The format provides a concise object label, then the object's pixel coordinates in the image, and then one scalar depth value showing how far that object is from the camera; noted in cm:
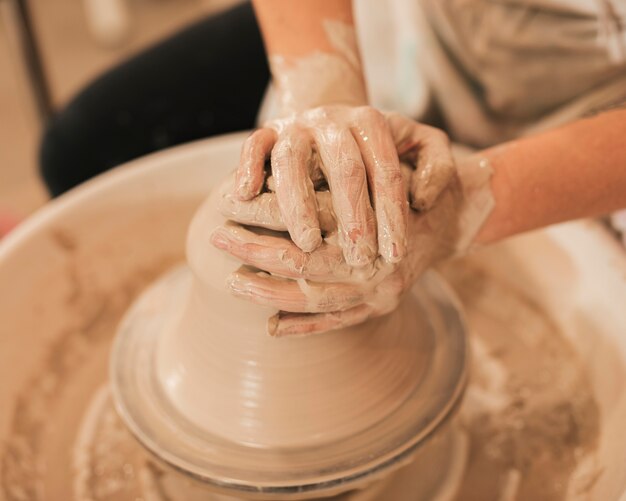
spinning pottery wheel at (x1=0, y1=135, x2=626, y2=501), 104
